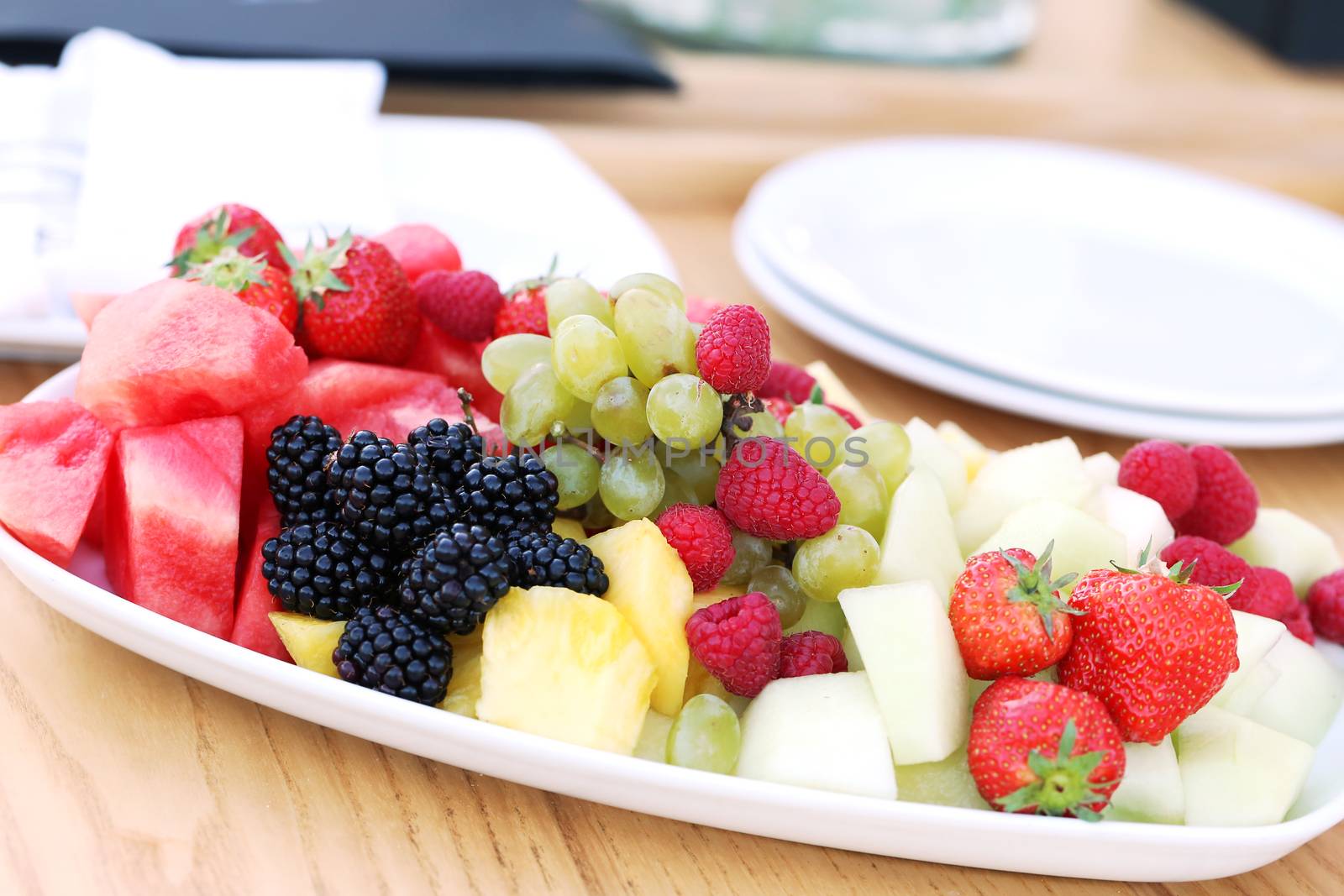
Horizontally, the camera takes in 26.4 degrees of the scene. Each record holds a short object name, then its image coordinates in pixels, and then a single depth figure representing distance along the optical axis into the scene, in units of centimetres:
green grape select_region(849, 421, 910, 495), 62
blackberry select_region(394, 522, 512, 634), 57
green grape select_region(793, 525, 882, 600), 59
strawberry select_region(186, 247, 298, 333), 62
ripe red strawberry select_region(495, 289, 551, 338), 63
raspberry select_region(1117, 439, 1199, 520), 63
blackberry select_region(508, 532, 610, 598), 57
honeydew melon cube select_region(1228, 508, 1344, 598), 65
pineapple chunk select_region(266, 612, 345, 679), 58
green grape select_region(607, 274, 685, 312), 61
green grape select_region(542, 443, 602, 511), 60
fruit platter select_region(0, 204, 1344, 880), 56
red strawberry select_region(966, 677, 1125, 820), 56
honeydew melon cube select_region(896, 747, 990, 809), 57
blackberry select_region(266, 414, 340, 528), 59
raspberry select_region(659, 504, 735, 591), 59
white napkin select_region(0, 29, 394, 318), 71
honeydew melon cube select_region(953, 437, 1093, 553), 63
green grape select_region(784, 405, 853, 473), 62
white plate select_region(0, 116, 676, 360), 76
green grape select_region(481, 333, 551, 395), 61
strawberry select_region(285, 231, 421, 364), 63
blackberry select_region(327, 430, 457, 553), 58
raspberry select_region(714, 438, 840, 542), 58
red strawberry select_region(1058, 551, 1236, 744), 57
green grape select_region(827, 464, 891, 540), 61
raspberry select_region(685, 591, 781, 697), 57
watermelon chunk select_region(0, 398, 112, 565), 59
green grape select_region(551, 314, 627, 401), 59
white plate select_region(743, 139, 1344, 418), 76
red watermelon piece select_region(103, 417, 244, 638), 59
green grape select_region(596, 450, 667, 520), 59
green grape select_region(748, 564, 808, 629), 60
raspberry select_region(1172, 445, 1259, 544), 64
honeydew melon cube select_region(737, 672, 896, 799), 56
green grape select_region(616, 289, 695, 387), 59
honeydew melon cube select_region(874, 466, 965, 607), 60
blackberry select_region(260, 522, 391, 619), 58
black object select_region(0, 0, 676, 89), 85
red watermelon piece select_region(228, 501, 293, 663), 59
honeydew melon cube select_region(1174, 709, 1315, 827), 57
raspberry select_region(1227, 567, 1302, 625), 62
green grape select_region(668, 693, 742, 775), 57
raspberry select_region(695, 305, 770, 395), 59
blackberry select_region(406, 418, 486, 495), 59
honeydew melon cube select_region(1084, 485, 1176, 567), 61
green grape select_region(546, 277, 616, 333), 61
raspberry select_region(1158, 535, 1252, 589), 62
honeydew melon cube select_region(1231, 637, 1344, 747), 60
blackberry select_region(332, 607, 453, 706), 57
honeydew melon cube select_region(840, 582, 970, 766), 57
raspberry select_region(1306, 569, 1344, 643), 63
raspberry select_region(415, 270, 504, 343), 64
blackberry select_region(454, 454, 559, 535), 58
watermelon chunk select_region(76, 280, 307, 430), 59
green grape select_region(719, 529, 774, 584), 60
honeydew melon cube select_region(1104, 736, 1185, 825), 57
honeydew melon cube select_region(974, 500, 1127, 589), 60
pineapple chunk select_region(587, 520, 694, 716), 58
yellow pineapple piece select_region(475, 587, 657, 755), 56
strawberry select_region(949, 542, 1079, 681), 57
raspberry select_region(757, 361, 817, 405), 66
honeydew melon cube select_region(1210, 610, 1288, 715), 59
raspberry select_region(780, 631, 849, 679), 58
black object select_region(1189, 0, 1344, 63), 127
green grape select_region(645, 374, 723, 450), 58
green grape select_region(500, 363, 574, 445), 60
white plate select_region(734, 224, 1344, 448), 71
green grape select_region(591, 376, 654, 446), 59
